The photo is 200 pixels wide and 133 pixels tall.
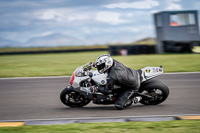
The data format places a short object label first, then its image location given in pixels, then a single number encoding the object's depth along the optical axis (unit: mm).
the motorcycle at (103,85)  12906
